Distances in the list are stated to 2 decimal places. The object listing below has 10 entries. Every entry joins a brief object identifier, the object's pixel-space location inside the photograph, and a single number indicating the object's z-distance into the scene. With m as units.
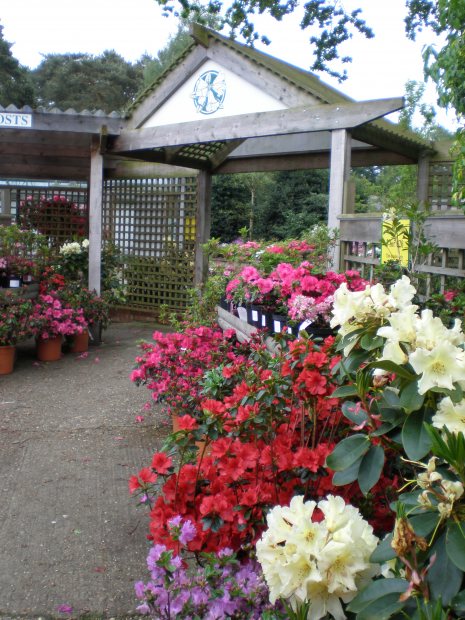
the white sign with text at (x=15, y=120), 7.13
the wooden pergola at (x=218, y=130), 5.51
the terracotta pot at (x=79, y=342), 7.39
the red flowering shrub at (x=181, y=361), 4.07
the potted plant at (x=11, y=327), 6.10
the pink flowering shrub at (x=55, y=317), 6.70
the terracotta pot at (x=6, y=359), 6.23
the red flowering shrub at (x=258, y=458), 1.91
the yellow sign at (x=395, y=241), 3.39
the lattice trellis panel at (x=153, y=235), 9.31
